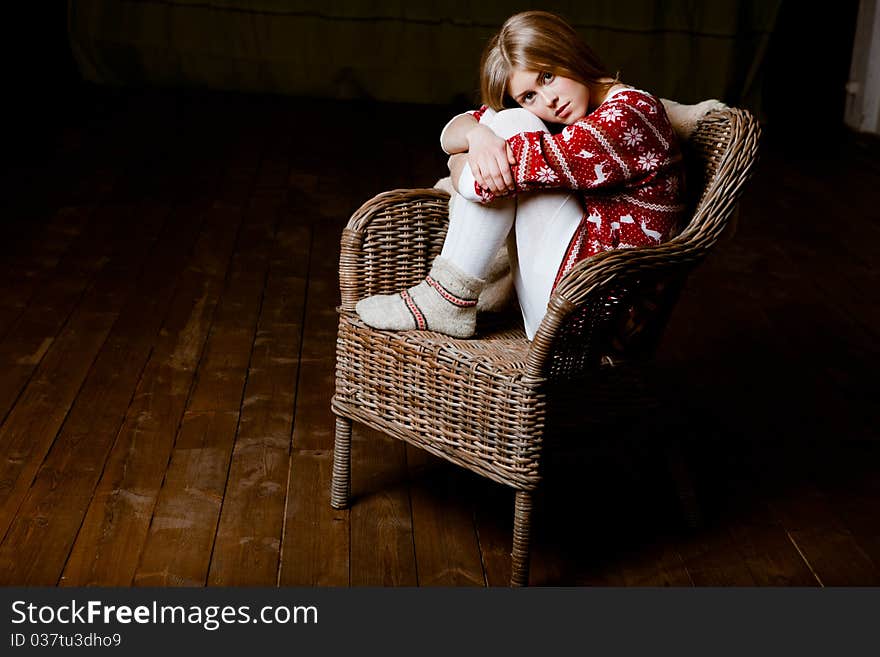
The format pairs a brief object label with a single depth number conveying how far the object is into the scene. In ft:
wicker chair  5.02
